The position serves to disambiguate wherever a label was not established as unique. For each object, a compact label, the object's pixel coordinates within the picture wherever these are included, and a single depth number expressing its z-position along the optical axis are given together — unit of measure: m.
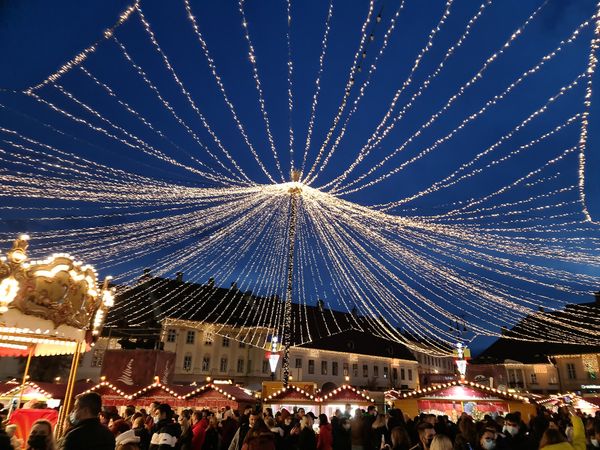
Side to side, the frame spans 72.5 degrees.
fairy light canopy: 8.45
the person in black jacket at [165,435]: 6.17
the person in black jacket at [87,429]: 3.03
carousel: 7.01
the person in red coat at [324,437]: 7.86
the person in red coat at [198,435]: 7.65
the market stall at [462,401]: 15.63
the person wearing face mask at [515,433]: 6.55
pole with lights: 16.11
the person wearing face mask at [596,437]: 5.52
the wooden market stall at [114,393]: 16.67
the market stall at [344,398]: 16.44
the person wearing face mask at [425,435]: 5.04
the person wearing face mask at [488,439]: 4.97
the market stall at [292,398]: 15.85
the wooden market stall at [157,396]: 16.56
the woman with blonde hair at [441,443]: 3.79
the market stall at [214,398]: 16.62
